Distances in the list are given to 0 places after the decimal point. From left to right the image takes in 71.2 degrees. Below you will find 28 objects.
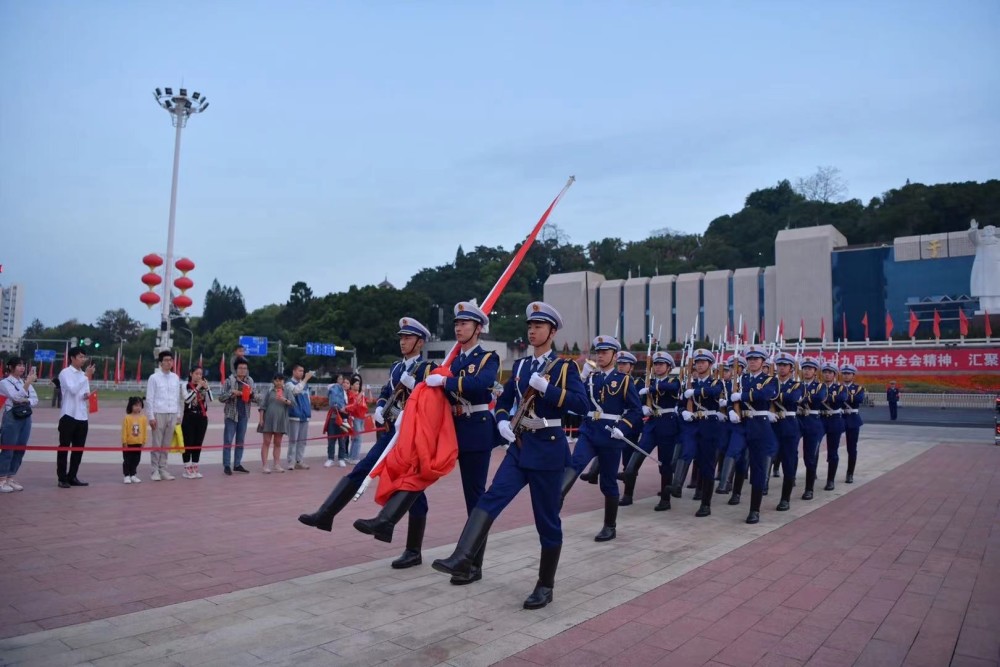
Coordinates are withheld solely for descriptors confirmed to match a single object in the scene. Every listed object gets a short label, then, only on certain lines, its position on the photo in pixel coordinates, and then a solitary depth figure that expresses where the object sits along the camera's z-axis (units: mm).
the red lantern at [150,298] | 20359
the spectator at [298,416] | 12227
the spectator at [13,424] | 8758
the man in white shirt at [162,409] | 10242
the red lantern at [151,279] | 20459
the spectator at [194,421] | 10703
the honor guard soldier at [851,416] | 11625
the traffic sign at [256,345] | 48912
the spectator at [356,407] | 13520
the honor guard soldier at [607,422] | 6863
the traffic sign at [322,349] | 52312
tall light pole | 19969
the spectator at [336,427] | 13070
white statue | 45438
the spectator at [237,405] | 11258
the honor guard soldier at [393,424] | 5078
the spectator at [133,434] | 9969
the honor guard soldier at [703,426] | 8438
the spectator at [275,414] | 11852
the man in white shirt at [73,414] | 9227
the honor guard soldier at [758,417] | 8127
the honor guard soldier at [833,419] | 11188
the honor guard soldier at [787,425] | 8680
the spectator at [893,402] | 29609
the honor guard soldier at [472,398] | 5031
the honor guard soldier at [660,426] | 9102
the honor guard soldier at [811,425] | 10000
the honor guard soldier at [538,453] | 4539
